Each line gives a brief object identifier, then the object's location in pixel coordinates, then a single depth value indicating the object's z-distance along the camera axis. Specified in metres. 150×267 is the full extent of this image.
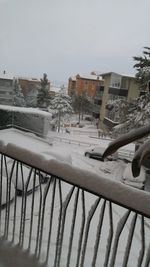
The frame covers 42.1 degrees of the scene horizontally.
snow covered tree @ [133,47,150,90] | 6.35
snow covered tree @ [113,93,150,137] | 6.01
